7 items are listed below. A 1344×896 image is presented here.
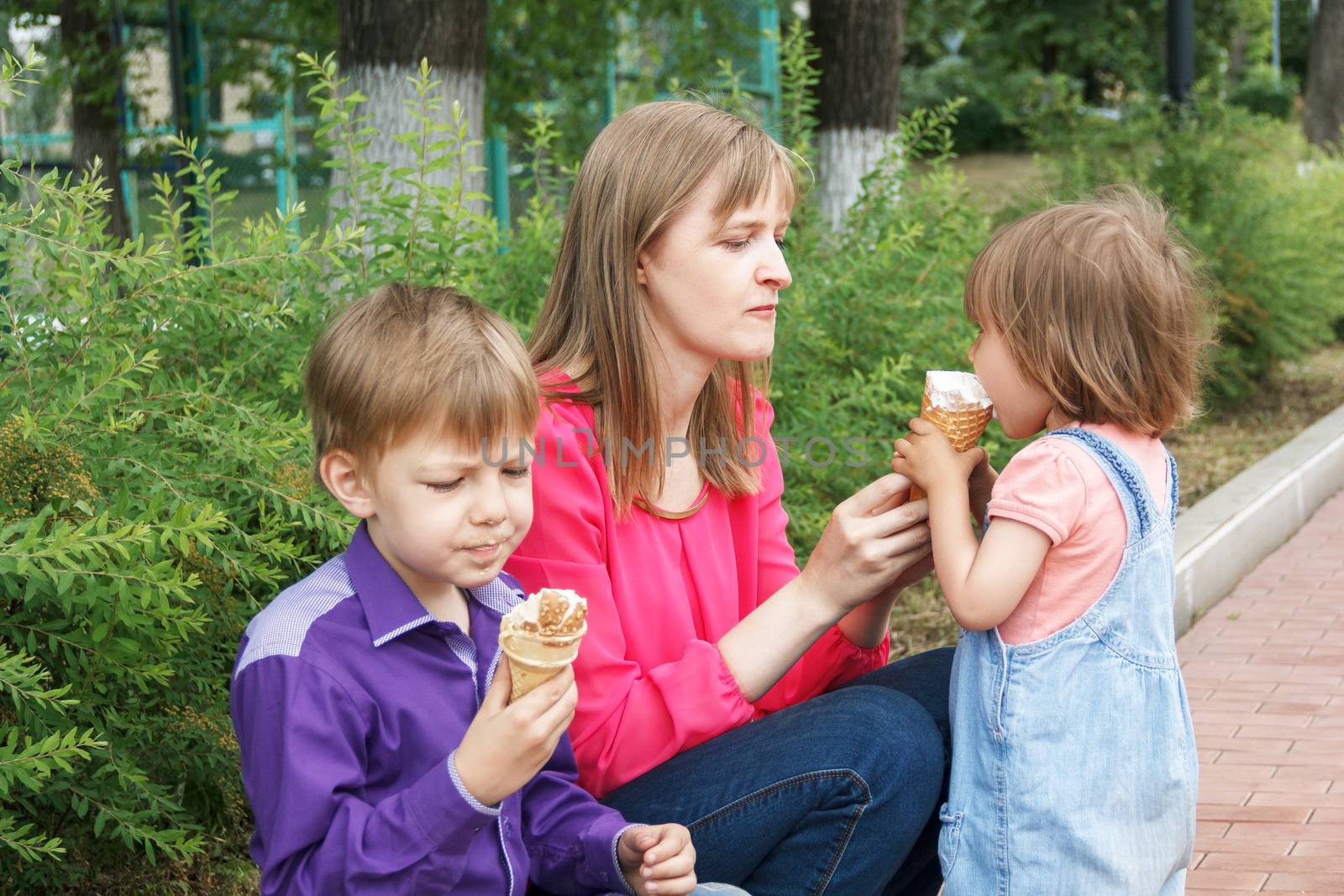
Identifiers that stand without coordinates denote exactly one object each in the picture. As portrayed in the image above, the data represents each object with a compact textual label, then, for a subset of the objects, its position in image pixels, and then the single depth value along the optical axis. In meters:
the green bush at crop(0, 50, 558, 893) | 2.22
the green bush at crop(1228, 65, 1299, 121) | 34.75
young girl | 2.21
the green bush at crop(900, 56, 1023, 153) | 32.00
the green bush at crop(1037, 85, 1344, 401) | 8.83
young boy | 1.78
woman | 2.22
